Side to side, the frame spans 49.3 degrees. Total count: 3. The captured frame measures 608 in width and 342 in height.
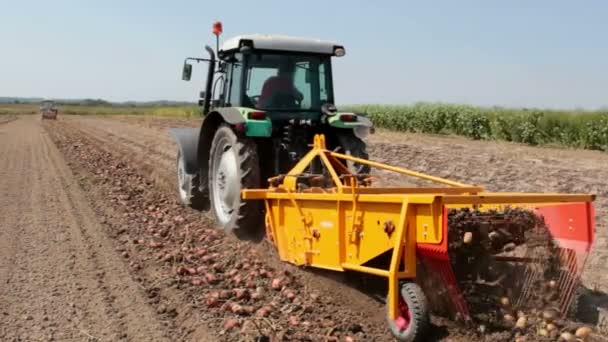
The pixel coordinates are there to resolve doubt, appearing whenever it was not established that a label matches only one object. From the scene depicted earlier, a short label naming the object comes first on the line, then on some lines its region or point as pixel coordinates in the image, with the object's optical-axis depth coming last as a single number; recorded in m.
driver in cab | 6.78
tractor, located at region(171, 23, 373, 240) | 6.23
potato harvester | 3.71
